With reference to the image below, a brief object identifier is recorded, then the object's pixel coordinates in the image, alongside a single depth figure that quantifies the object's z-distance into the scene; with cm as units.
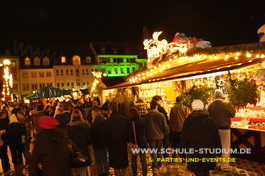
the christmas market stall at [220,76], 613
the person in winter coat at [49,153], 311
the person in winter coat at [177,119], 662
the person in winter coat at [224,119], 558
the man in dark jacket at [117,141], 477
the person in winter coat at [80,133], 488
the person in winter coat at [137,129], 511
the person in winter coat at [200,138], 372
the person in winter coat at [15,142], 646
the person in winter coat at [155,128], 575
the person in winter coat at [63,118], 693
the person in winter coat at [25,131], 693
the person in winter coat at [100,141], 518
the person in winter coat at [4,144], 652
